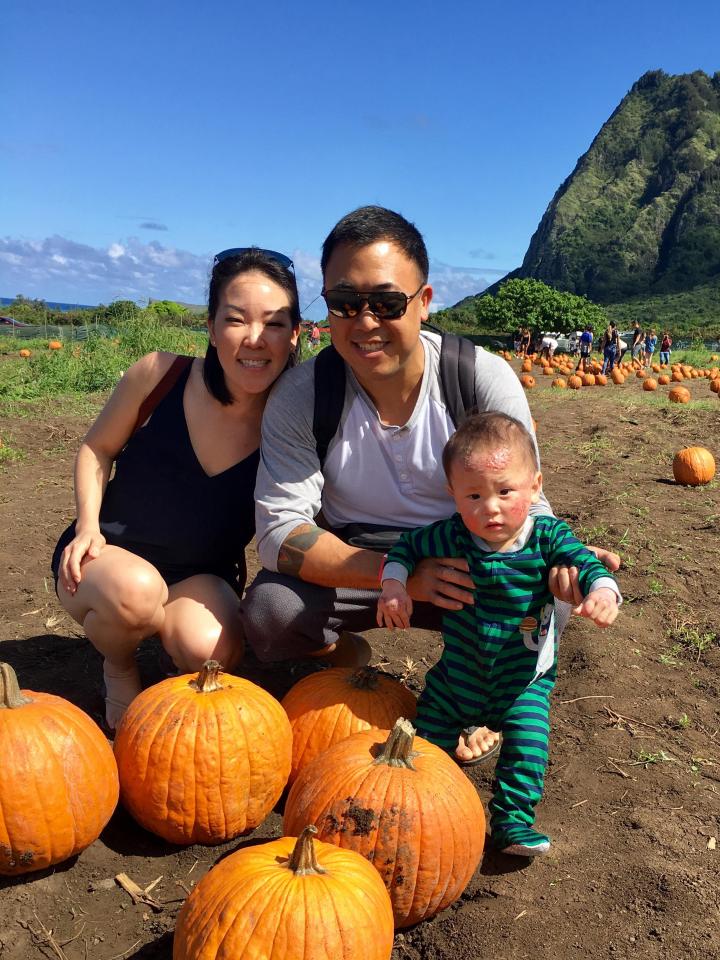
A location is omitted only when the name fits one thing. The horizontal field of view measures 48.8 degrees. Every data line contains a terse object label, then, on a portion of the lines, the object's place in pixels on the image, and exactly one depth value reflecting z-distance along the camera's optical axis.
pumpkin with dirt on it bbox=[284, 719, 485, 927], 2.12
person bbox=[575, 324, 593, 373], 28.08
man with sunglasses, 2.87
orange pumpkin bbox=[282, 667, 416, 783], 2.72
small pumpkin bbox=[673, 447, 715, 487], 7.25
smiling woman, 3.04
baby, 2.50
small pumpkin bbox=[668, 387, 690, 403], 14.25
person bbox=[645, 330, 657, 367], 32.62
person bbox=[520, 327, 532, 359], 33.70
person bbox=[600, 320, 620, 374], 25.53
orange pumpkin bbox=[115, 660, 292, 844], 2.44
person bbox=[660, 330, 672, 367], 28.81
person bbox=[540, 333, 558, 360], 30.70
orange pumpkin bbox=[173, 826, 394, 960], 1.72
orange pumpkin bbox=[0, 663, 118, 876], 2.23
